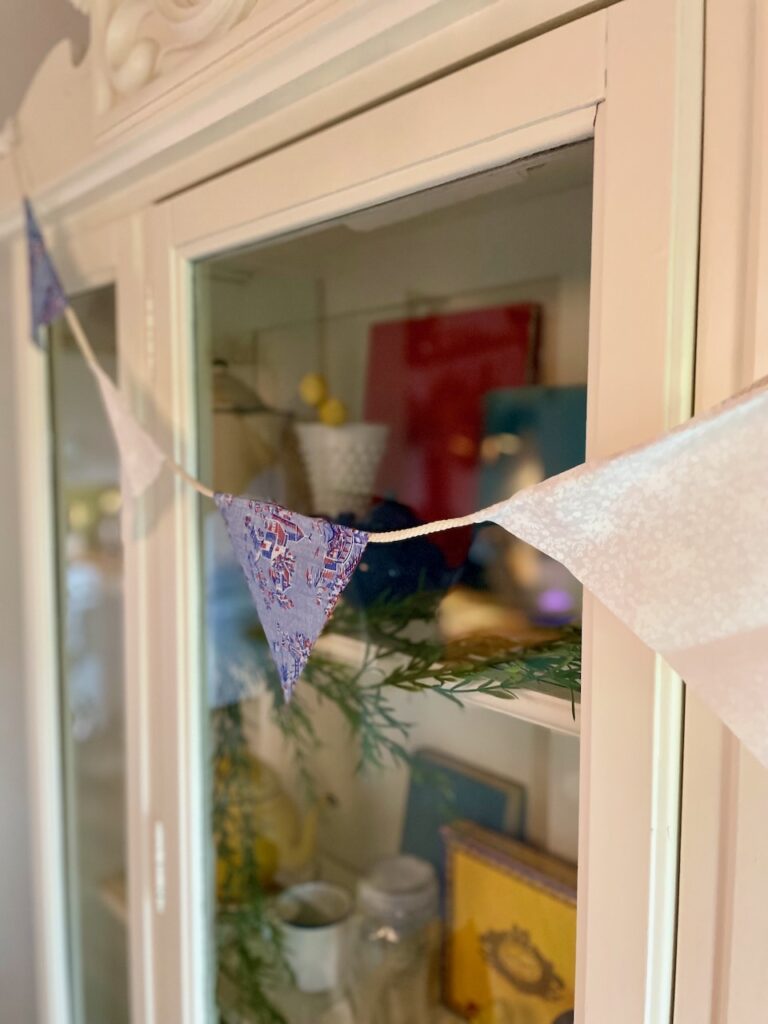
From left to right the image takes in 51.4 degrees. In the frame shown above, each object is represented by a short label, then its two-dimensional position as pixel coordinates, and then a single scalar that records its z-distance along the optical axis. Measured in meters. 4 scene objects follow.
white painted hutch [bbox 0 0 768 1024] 0.42
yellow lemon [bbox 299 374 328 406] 0.92
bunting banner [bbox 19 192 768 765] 0.38
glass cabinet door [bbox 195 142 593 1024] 0.68
